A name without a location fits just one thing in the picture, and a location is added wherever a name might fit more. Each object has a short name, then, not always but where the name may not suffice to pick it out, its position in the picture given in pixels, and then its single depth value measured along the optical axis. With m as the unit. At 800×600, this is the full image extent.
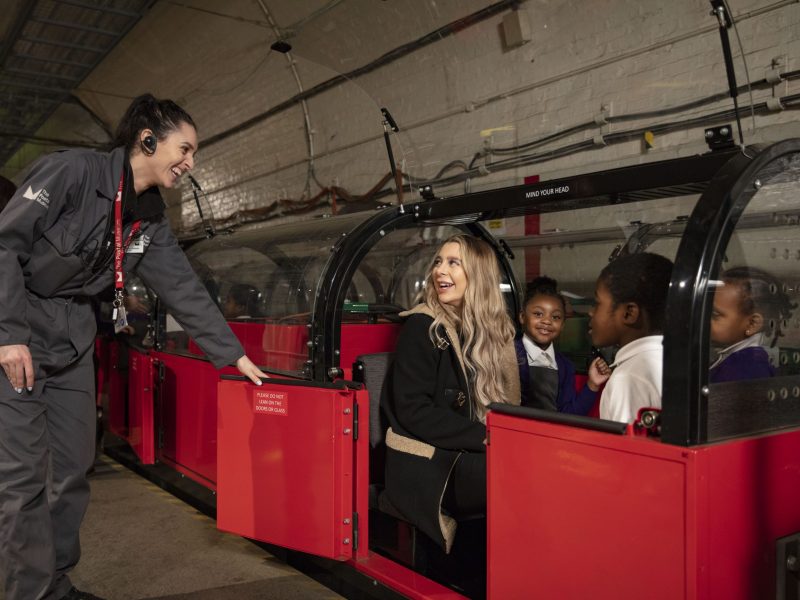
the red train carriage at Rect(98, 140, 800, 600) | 1.46
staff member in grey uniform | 1.98
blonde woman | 2.32
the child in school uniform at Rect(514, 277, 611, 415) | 2.98
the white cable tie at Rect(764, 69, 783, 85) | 3.30
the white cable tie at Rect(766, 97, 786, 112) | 3.28
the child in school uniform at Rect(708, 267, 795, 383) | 1.59
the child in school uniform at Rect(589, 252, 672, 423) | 1.72
